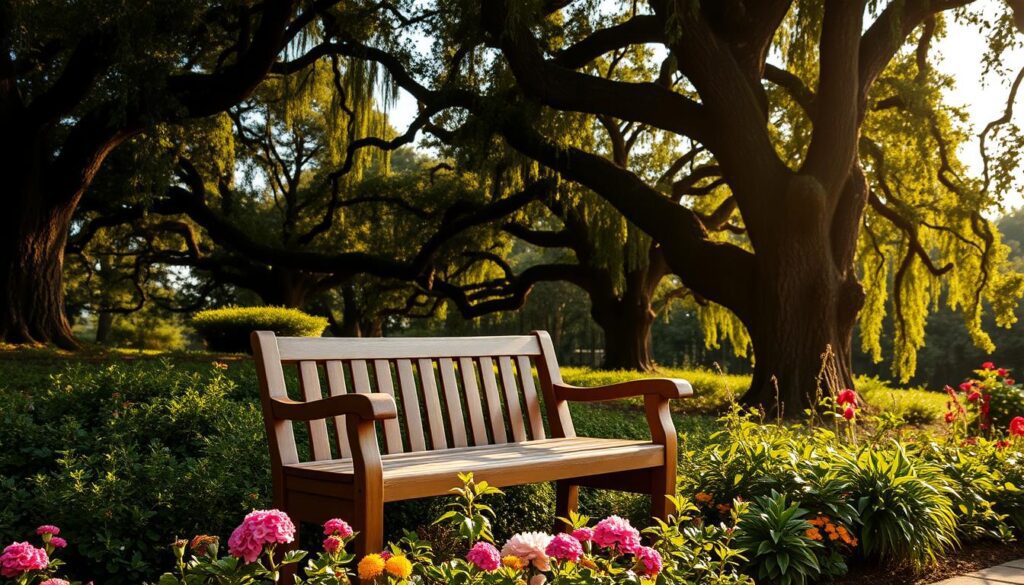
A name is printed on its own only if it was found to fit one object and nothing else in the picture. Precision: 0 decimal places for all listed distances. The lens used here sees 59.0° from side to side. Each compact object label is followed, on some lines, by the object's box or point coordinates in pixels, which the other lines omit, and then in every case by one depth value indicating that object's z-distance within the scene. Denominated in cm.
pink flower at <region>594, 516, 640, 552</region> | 207
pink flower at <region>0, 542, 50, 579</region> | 168
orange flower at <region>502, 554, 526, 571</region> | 188
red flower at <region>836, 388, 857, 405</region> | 425
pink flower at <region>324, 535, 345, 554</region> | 182
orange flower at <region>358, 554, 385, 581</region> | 167
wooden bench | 262
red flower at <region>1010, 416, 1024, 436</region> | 441
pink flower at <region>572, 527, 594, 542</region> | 210
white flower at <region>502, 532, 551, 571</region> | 195
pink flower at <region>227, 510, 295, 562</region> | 170
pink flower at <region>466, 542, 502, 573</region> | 180
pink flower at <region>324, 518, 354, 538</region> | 190
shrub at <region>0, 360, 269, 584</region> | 314
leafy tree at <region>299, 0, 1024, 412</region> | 933
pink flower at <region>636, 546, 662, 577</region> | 202
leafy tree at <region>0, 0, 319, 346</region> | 1017
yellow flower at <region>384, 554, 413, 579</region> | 169
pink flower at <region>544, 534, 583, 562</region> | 189
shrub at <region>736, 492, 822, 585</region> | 325
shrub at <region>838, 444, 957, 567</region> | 352
